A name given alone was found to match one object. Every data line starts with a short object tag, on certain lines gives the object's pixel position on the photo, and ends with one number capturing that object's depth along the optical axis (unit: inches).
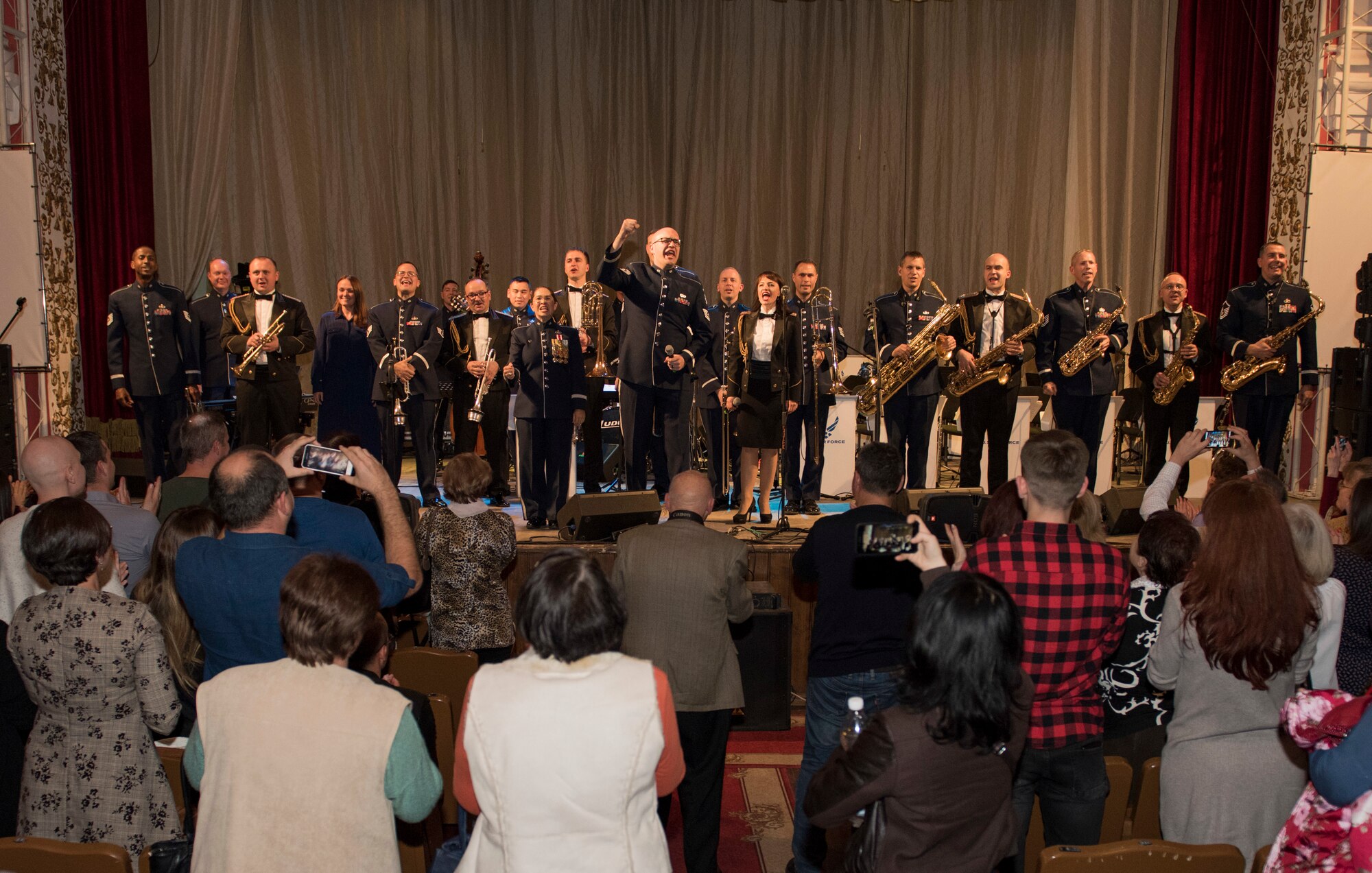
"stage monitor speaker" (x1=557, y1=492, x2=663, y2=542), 220.4
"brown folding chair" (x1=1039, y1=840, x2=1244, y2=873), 84.4
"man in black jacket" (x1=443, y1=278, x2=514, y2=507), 306.5
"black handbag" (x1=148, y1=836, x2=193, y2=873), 88.1
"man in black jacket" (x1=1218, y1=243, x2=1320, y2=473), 294.5
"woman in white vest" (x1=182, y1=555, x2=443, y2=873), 79.5
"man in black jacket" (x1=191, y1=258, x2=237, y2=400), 305.3
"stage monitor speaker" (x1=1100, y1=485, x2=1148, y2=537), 233.1
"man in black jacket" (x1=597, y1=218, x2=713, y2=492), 265.1
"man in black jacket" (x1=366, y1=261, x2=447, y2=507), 289.3
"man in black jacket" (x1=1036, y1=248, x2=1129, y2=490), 293.7
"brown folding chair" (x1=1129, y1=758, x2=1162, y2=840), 116.9
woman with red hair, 102.9
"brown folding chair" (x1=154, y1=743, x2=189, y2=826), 115.8
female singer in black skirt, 254.4
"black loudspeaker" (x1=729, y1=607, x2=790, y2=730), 193.9
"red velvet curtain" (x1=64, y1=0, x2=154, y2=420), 369.7
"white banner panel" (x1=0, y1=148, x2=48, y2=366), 305.9
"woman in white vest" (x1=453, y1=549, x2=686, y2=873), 75.0
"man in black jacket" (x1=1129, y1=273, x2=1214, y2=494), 297.1
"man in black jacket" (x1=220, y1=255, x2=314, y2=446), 294.0
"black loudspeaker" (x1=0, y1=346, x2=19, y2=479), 264.7
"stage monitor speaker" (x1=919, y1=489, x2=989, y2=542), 209.3
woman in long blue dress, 309.3
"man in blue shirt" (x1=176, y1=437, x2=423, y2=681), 100.7
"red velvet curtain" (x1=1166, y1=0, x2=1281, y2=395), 378.9
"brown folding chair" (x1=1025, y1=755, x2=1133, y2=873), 119.0
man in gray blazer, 126.6
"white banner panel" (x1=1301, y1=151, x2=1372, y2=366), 326.0
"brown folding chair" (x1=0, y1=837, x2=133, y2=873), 83.9
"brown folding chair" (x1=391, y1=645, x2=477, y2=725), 140.0
